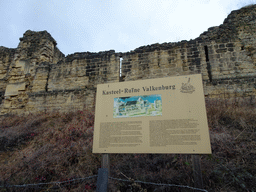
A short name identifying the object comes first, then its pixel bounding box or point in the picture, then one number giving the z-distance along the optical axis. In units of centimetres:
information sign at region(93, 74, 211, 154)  281
